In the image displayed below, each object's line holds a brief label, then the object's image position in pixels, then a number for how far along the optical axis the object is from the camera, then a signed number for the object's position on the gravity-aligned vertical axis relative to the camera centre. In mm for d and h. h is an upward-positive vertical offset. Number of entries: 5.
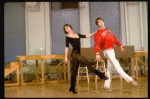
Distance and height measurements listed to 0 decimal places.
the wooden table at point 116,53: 5527 -113
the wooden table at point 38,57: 5289 -252
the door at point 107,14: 6914 +1699
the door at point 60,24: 7039 +1263
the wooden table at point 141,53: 5500 -128
